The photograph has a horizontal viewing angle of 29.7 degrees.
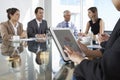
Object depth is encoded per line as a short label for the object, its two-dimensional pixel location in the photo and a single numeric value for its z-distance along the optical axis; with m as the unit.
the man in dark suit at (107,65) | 0.88
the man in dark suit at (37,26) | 4.28
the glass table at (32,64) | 1.37
